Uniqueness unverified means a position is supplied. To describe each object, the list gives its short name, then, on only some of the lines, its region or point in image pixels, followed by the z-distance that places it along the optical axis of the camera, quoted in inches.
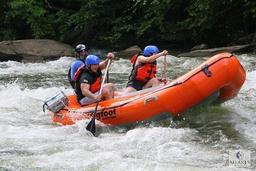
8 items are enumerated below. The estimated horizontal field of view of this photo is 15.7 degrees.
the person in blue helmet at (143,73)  555.1
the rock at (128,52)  1142.4
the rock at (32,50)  1138.3
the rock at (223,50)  1016.8
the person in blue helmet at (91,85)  534.9
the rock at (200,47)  1124.7
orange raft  493.7
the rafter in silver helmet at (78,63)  566.0
